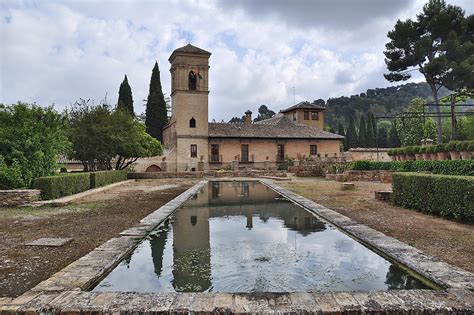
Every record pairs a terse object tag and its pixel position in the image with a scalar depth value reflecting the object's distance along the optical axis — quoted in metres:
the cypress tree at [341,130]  60.53
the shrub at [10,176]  11.70
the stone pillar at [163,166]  34.06
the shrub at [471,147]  15.75
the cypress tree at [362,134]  56.62
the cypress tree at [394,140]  55.73
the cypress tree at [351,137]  57.62
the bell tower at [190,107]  35.19
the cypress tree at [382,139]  58.34
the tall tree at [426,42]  27.38
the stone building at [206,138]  35.19
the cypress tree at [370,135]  55.84
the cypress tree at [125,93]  42.25
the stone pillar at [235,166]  32.98
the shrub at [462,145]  16.13
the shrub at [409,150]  20.95
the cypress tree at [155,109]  42.59
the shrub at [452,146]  16.85
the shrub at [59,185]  12.07
